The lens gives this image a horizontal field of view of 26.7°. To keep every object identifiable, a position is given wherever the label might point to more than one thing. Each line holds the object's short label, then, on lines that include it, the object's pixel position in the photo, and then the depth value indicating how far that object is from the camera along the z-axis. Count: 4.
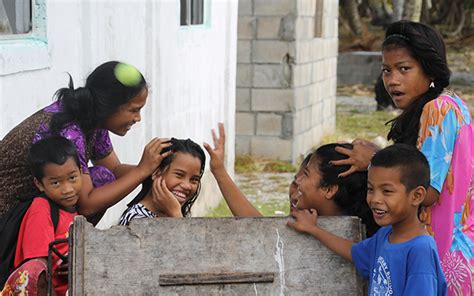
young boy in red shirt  3.54
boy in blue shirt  3.27
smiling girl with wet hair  3.85
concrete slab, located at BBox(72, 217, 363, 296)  3.25
